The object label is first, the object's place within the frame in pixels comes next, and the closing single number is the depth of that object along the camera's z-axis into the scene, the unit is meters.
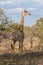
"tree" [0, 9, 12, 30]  24.39
